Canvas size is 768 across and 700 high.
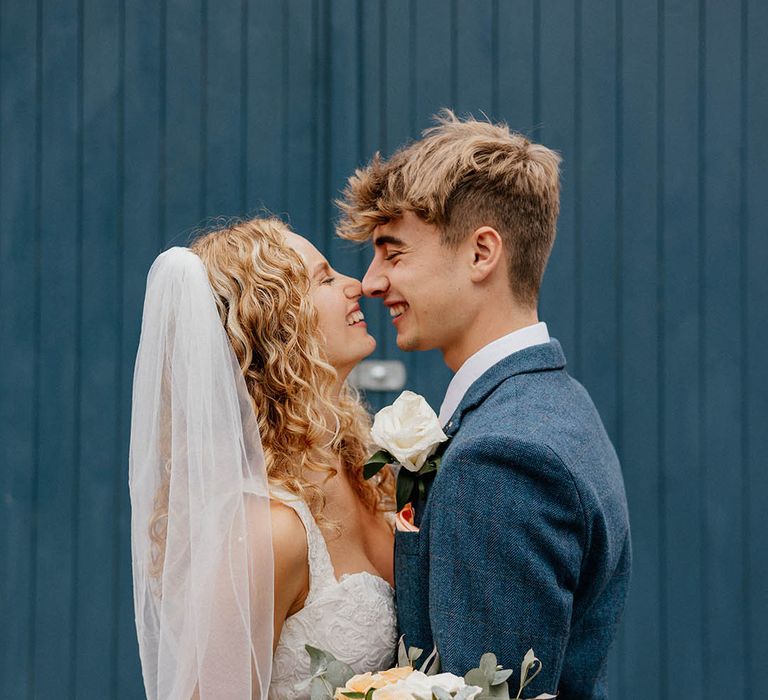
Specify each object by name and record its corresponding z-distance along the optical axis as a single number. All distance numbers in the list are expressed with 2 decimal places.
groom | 1.84
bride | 1.96
